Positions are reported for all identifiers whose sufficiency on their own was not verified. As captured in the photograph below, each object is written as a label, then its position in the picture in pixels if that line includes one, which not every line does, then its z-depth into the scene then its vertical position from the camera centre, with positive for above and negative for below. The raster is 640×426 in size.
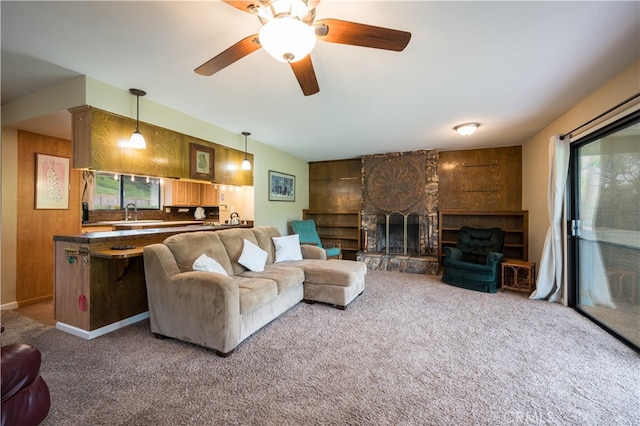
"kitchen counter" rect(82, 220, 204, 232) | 4.20 -0.26
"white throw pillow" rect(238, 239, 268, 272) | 3.07 -0.56
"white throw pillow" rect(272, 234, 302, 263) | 3.68 -0.54
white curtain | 3.26 -0.23
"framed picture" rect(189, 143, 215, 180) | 3.58 +0.67
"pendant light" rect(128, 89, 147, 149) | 2.66 +0.71
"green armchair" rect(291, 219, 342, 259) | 5.18 -0.47
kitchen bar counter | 2.45 -0.71
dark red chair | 1.26 -0.92
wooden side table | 3.83 -1.02
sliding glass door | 2.33 -0.14
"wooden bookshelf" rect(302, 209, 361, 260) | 6.06 -0.40
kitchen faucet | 5.20 -0.01
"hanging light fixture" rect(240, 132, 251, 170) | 4.21 +0.74
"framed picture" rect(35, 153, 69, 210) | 3.40 +0.36
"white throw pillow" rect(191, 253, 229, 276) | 2.51 -0.53
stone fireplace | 5.27 +0.01
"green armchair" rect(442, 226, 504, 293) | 3.86 -0.77
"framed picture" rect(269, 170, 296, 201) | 5.10 +0.49
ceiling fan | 1.28 +0.98
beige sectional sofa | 2.16 -0.73
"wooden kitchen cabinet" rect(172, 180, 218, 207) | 5.81 +0.36
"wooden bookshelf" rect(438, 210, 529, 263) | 4.57 -0.25
